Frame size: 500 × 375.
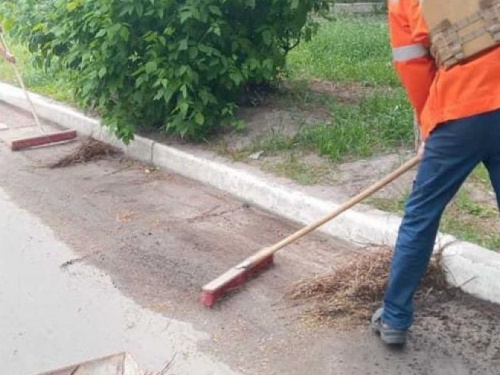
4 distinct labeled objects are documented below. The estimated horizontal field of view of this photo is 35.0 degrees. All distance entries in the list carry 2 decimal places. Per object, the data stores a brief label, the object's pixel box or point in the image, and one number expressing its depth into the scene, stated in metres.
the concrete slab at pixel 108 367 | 2.79
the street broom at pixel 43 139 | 7.59
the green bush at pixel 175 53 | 6.36
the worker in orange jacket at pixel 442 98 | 3.17
